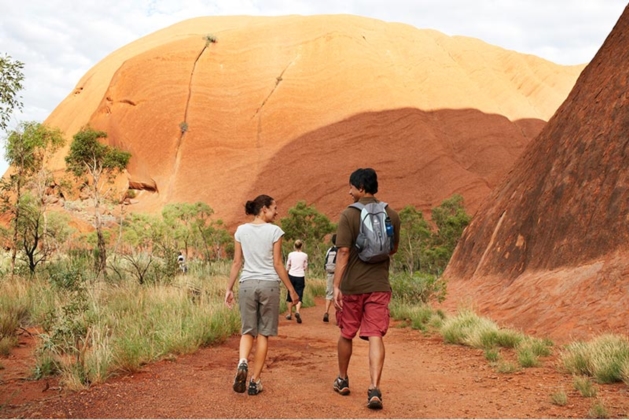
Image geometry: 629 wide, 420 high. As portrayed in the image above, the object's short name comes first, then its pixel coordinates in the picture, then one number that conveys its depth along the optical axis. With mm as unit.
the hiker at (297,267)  11578
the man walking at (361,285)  4852
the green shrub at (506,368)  6512
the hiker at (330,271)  11055
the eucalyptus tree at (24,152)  16414
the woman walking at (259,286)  5188
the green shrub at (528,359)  6633
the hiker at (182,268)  16859
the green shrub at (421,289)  13578
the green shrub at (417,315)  11047
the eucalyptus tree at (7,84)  11250
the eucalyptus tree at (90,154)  27578
